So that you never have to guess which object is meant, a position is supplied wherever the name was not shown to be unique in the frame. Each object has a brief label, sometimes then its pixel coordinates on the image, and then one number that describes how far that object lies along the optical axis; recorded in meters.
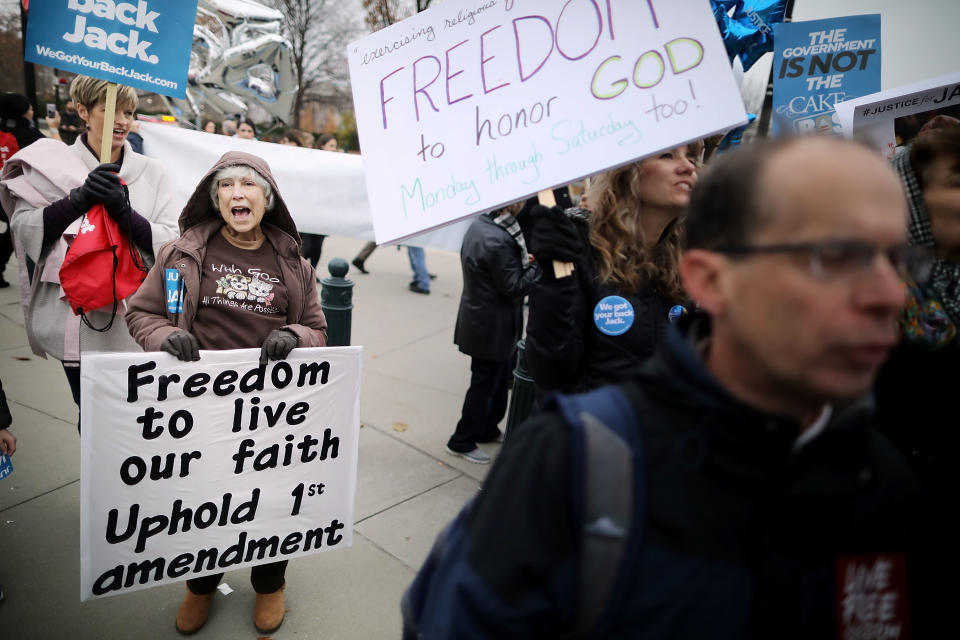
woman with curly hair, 2.02
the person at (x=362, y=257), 9.85
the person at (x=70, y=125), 9.76
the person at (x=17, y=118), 6.33
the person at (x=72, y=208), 2.86
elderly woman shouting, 2.48
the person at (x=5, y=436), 2.47
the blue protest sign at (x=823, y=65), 3.43
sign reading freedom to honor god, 1.86
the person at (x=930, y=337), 1.61
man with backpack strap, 0.91
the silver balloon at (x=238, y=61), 11.63
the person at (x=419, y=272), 9.16
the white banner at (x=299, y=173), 4.94
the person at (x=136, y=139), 4.73
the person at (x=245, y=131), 8.77
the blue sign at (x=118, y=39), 2.70
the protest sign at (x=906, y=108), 2.45
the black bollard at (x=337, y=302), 4.57
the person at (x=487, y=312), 4.01
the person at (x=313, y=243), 8.40
